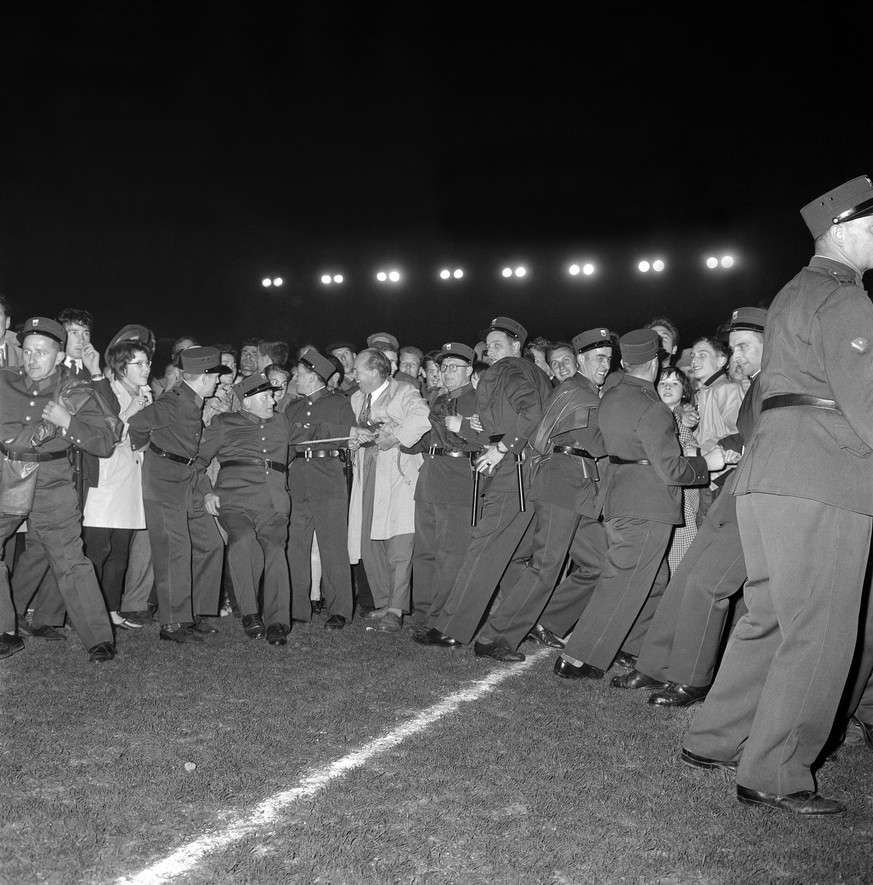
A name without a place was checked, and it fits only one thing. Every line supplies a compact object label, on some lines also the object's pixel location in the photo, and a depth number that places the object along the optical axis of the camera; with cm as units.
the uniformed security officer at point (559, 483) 524
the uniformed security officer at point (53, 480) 499
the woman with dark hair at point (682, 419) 608
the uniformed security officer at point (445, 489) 616
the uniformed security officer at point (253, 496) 589
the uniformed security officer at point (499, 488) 546
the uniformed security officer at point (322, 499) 634
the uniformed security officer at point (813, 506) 298
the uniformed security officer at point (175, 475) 584
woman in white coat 605
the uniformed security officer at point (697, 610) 417
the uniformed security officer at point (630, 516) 475
